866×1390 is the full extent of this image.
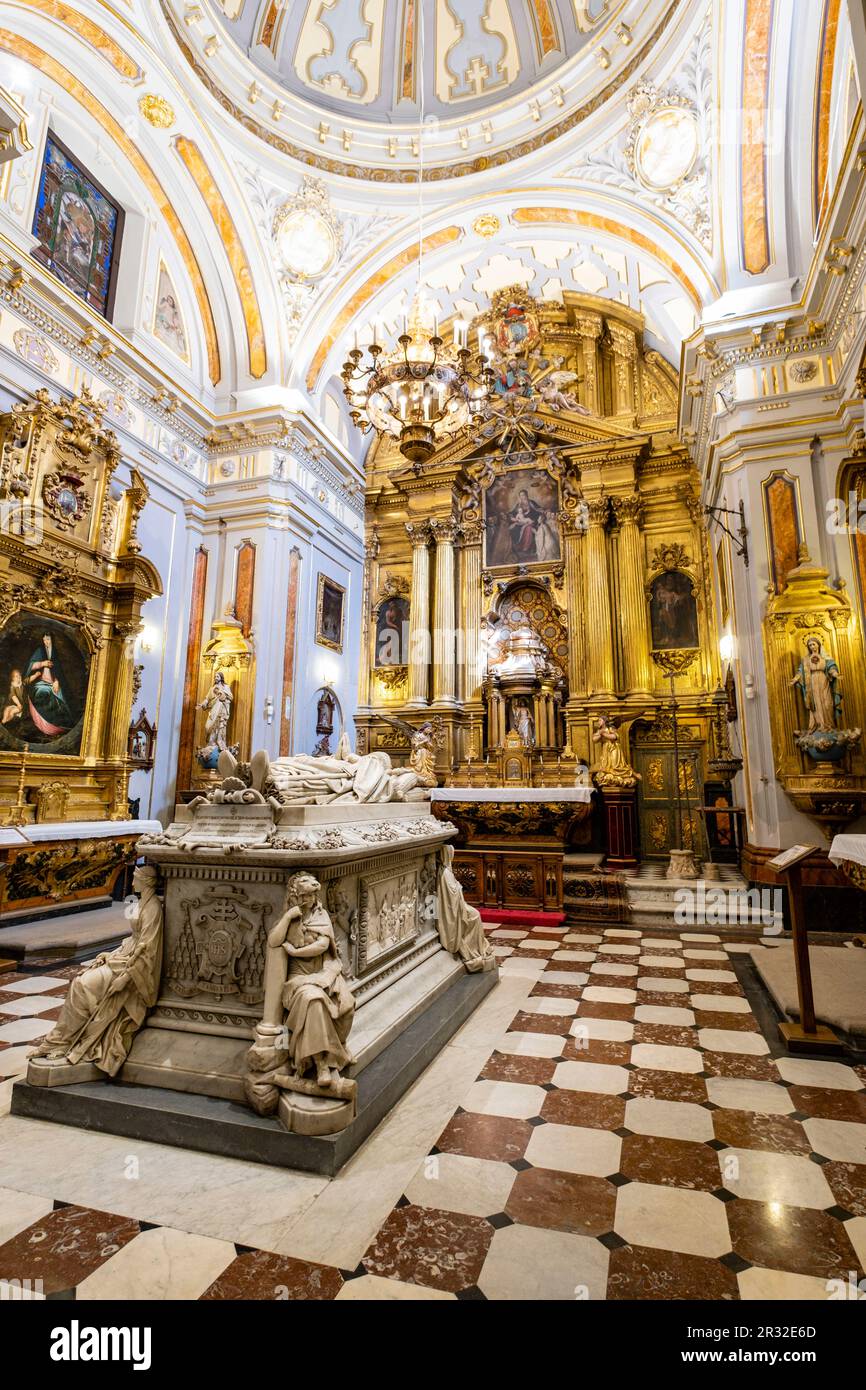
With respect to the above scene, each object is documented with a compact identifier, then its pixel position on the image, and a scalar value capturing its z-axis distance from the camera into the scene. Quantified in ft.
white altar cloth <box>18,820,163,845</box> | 18.71
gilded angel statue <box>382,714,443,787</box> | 33.37
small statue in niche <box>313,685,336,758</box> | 36.99
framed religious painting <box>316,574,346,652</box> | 37.68
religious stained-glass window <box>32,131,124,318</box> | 24.80
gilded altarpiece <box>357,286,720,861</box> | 36.96
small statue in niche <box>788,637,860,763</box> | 20.34
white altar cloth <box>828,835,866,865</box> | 11.89
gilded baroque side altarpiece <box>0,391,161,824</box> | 21.52
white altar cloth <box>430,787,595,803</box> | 23.00
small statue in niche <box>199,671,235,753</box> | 30.60
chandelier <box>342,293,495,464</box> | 20.33
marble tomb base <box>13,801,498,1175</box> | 7.73
